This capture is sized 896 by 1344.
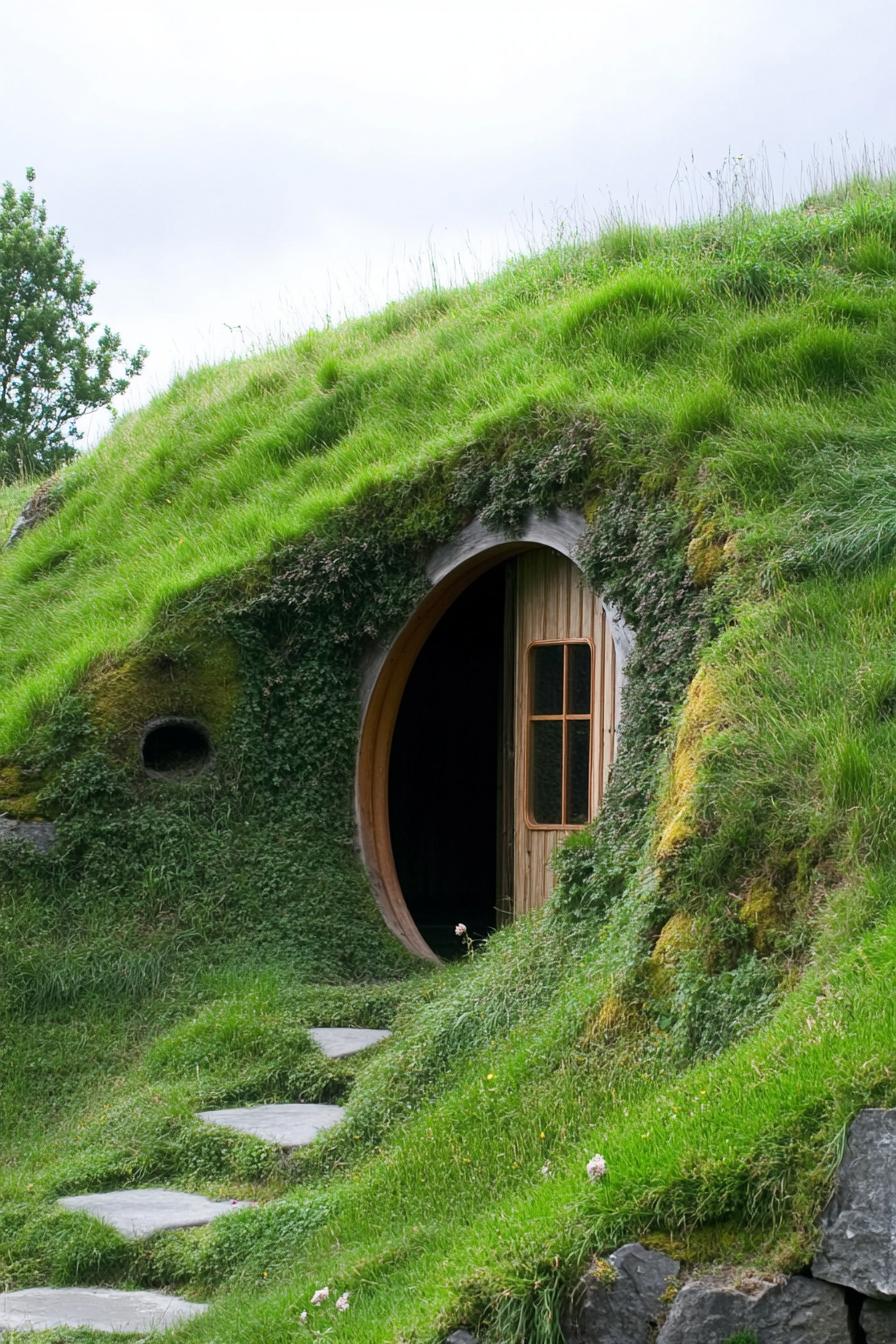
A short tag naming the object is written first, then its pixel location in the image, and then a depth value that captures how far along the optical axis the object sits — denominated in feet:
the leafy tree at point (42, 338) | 103.60
